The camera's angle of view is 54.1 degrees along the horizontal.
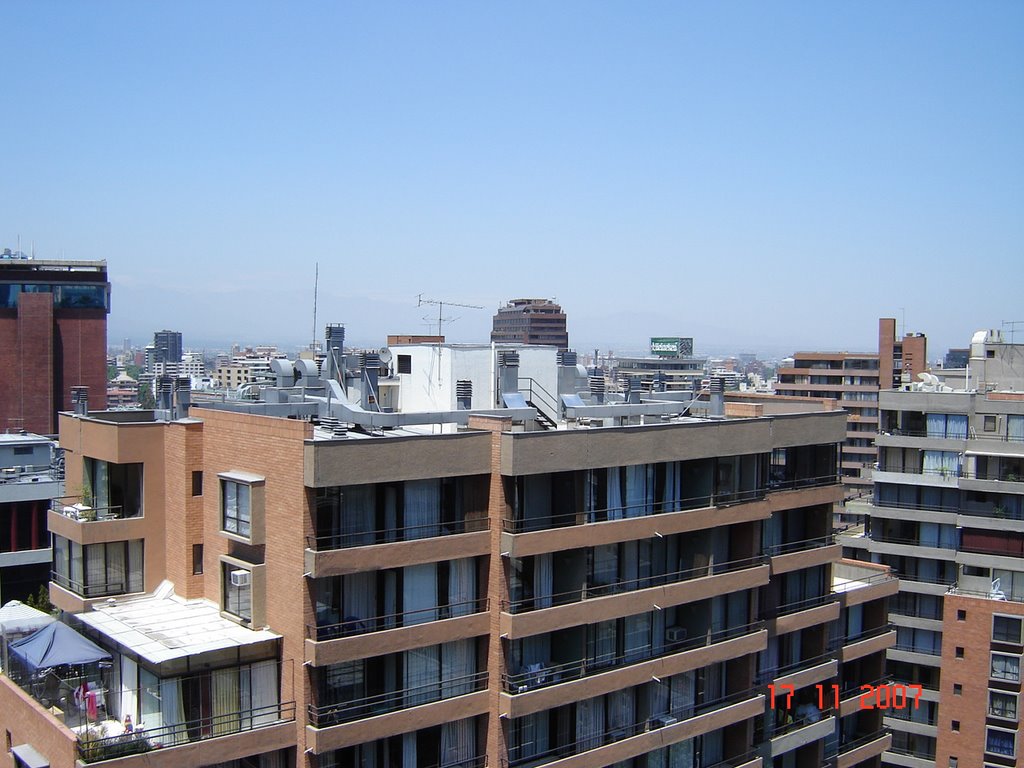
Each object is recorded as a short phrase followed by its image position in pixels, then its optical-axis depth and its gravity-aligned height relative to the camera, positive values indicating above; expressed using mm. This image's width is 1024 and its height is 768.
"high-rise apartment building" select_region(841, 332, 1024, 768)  52062 -11931
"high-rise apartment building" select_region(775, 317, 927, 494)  137875 -5502
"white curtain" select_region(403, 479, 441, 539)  28312 -4773
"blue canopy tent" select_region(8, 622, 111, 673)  27406 -8694
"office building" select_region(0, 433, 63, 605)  53500 -10237
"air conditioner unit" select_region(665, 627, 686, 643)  34094 -9799
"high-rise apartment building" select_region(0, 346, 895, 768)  26938 -7476
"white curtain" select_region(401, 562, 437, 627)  28109 -7144
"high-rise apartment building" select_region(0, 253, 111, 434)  136250 -180
